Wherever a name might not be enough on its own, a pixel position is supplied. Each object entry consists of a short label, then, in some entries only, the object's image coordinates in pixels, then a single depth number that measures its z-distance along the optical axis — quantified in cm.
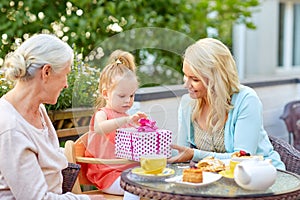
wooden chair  309
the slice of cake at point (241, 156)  271
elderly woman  248
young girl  308
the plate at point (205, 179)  257
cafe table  245
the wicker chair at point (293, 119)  525
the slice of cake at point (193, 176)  258
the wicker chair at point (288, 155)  344
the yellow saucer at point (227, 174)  269
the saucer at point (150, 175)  267
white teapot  245
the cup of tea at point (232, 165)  270
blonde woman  317
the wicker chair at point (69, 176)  296
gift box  301
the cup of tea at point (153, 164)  270
